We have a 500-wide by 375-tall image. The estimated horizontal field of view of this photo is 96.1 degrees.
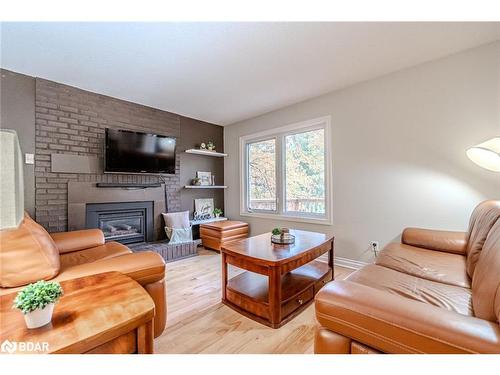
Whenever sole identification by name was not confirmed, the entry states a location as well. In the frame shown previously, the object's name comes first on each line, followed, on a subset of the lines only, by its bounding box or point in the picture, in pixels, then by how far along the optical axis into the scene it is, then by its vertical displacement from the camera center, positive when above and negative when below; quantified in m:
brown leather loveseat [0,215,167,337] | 1.16 -0.47
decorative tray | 2.32 -0.55
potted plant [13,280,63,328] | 0.73 -0.38
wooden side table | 0.71 -0.47
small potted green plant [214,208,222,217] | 4.49 -0.50
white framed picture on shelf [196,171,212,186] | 4.36 +0.20
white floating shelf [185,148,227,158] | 4.06 +0.66
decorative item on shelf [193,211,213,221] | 4.24 -0.56
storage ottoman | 3.71 -0.78
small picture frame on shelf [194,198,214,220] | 4.31 -0.39
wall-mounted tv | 3.13 +0.53
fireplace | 3.12 -0.47
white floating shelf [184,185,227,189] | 4.09 +0.01
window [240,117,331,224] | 3.36 +0.23
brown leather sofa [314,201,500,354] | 0.79 -0.55
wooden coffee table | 1.77 -0.93
